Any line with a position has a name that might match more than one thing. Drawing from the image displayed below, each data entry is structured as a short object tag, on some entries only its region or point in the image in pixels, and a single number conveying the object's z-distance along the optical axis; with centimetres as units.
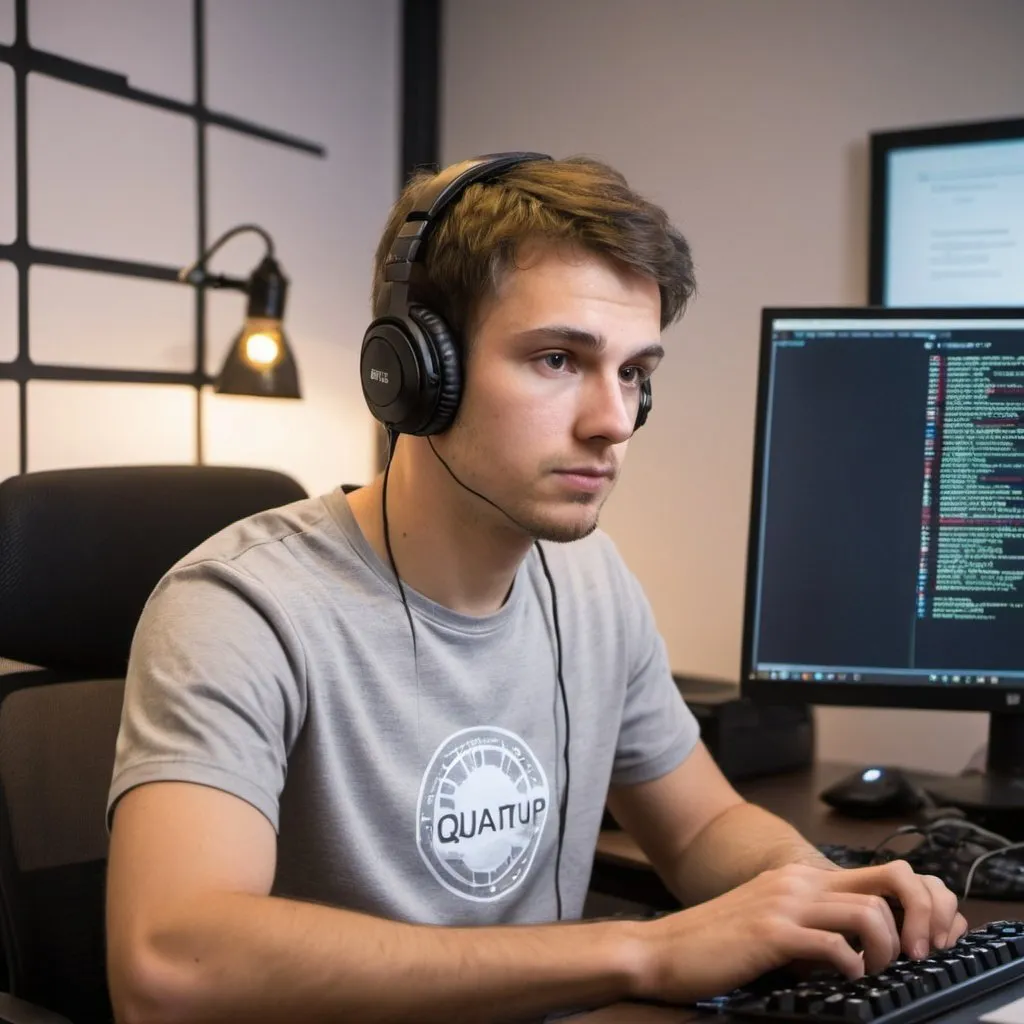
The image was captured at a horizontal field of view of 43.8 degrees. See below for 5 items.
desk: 130
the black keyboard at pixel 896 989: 76
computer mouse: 141
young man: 83
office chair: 109
